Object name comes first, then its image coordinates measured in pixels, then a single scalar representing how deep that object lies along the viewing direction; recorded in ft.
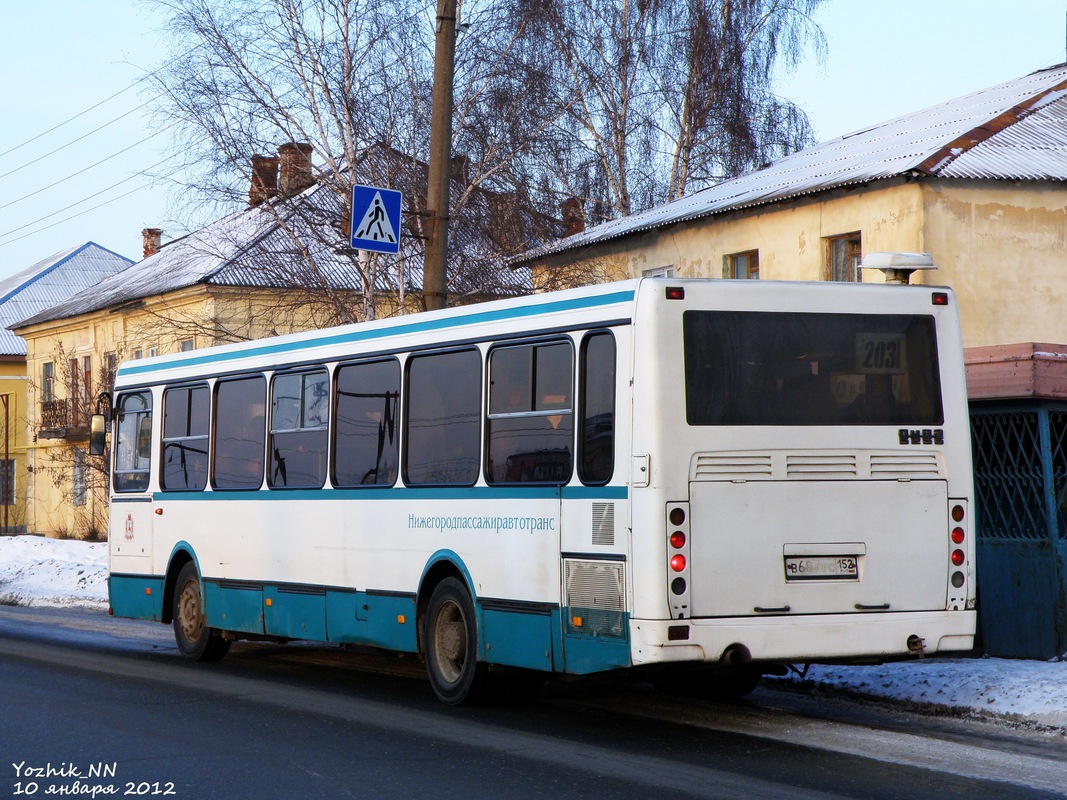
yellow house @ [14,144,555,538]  87.20
